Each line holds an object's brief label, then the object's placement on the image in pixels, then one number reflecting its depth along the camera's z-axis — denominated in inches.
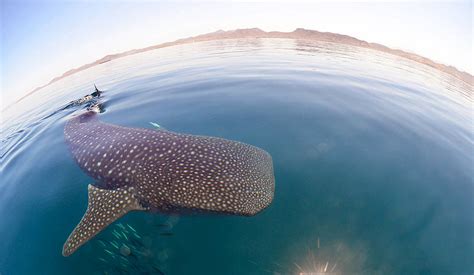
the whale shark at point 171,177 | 192.2
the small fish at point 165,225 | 232.0
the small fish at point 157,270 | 196.7
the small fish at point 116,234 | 232.5
